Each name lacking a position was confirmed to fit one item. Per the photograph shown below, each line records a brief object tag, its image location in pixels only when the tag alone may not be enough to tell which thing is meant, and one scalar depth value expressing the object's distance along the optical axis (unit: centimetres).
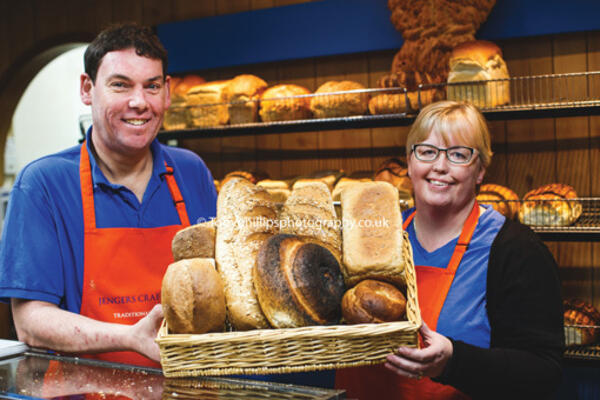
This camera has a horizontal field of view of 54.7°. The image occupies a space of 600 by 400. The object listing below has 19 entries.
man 150
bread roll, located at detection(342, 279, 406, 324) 115
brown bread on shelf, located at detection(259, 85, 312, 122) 325
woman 142
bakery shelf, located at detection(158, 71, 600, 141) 272
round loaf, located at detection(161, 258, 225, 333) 114
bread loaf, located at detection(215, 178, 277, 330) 122
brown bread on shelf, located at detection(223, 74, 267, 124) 338
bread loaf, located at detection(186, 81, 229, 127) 345
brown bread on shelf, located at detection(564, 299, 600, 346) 268
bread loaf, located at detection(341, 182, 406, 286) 126
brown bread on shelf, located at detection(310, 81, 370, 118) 311
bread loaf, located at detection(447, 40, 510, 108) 284
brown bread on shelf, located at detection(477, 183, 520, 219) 286
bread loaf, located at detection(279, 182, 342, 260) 135
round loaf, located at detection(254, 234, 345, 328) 116
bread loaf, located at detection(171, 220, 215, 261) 131
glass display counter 104
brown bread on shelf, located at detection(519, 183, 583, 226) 273
